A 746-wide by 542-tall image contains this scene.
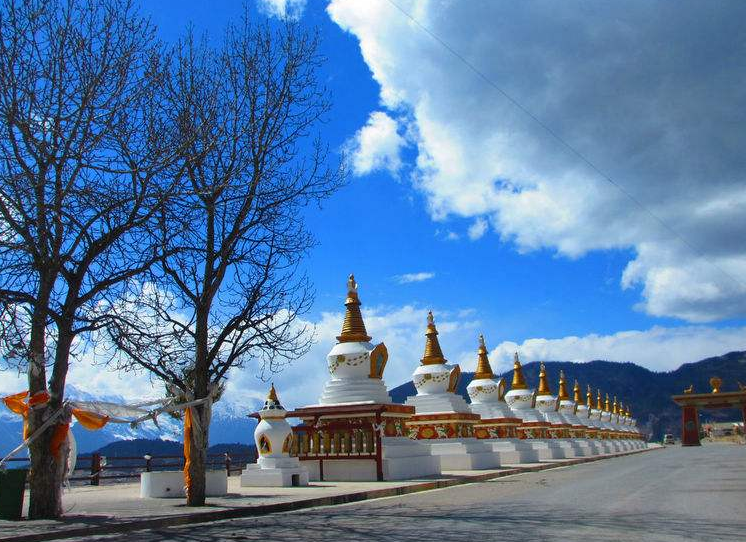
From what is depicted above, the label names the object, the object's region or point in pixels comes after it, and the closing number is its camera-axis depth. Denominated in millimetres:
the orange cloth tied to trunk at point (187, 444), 14886
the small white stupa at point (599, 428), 61288
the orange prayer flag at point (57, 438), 12531
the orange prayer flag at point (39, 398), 12344
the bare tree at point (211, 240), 14523
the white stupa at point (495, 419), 36250
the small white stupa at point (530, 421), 43969
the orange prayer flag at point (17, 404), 12523
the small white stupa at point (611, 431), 68250
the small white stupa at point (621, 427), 77112
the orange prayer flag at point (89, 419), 12898
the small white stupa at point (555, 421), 48106
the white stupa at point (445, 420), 30062
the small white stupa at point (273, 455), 21172
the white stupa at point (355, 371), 25625
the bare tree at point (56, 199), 11828
